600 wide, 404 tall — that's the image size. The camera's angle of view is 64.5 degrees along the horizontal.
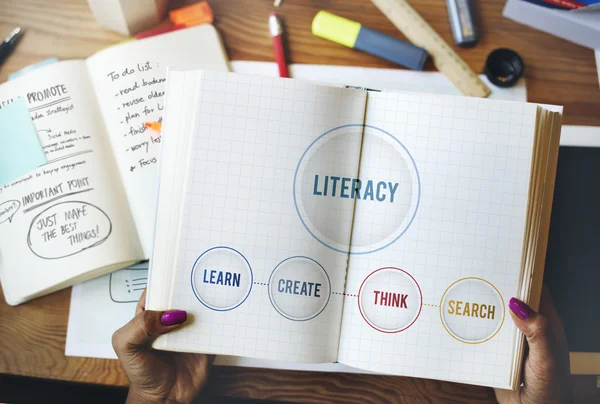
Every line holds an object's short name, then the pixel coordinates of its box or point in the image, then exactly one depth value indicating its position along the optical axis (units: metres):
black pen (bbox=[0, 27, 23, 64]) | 0.69
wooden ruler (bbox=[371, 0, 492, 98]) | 0.68
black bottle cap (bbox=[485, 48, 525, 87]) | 0.68
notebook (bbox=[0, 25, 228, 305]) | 0.65
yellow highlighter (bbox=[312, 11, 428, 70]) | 0.68
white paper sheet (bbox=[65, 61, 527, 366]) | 0.66
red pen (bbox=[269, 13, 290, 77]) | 0.68
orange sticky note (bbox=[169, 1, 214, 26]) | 0.70
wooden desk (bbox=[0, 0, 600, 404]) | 0.67
